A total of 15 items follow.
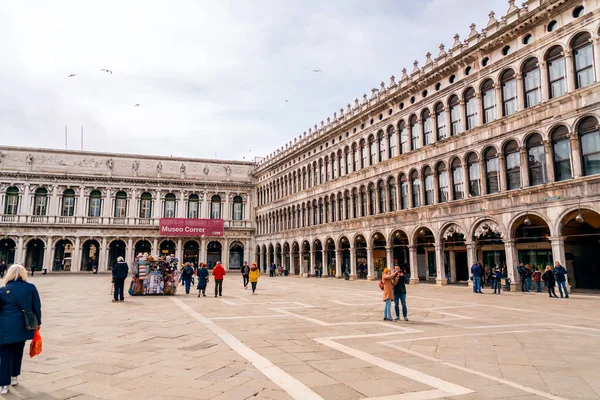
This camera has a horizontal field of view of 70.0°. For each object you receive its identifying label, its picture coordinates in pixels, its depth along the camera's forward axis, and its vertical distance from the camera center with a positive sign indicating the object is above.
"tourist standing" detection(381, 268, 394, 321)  12.00 -0.96
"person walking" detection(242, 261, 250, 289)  26.29 -0.78
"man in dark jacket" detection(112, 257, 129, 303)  16.83 -0.58
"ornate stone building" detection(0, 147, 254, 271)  53.31 +7.47
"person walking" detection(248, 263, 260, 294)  21.55 -0.81
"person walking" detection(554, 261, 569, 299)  18.67 -0.86
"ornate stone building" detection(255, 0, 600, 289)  20.42 +6.10
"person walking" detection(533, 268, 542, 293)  21.49 -1.17
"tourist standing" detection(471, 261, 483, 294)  21.86 -1.05
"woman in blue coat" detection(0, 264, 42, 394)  5.58 -0.75
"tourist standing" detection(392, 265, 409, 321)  12.13 -0.92
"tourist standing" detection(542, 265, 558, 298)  19.25 -1.10
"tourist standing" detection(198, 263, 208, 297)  19.67 -0.78
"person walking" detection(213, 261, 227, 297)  19.53 -0.60
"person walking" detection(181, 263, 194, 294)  21.65 -0.72
